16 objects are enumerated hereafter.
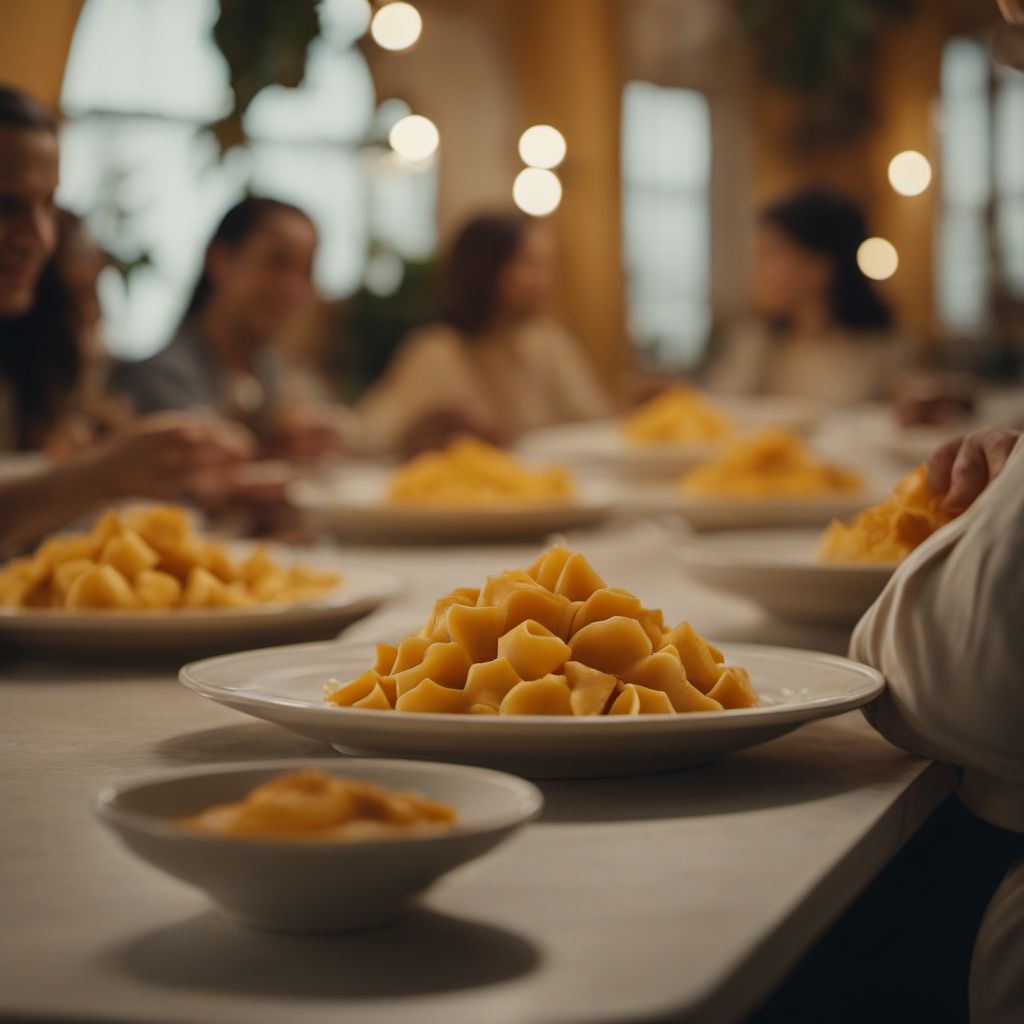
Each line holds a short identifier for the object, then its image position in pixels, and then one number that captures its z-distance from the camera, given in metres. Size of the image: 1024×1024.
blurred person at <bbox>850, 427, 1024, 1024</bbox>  0.87
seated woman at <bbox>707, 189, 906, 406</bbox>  6.52
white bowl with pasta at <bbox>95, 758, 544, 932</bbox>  0.60
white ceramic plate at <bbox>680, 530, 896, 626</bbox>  1.34
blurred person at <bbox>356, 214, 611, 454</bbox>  5.34
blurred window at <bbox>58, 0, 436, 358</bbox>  7.01
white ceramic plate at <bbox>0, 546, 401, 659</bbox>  1.28
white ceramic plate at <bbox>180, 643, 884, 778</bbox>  0.82
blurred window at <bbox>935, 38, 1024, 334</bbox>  9.14
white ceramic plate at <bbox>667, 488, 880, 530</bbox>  2.05
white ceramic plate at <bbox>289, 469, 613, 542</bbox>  2.21
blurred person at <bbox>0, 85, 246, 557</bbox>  1.77
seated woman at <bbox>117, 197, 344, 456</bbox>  3.66
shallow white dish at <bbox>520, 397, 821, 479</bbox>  3.01
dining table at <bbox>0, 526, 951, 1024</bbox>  0.57
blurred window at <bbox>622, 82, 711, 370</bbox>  9.25
